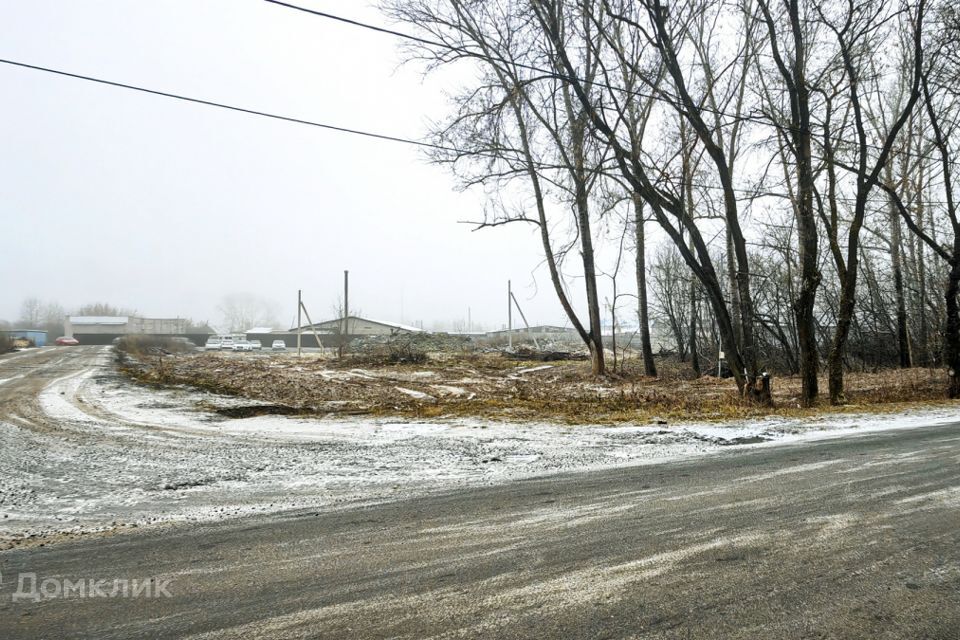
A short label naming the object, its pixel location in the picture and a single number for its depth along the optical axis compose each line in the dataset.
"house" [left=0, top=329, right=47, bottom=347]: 58.28
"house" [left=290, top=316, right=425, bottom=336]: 79.06
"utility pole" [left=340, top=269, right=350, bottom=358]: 43.45
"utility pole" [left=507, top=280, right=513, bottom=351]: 50.78
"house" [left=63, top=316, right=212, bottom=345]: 83.94
